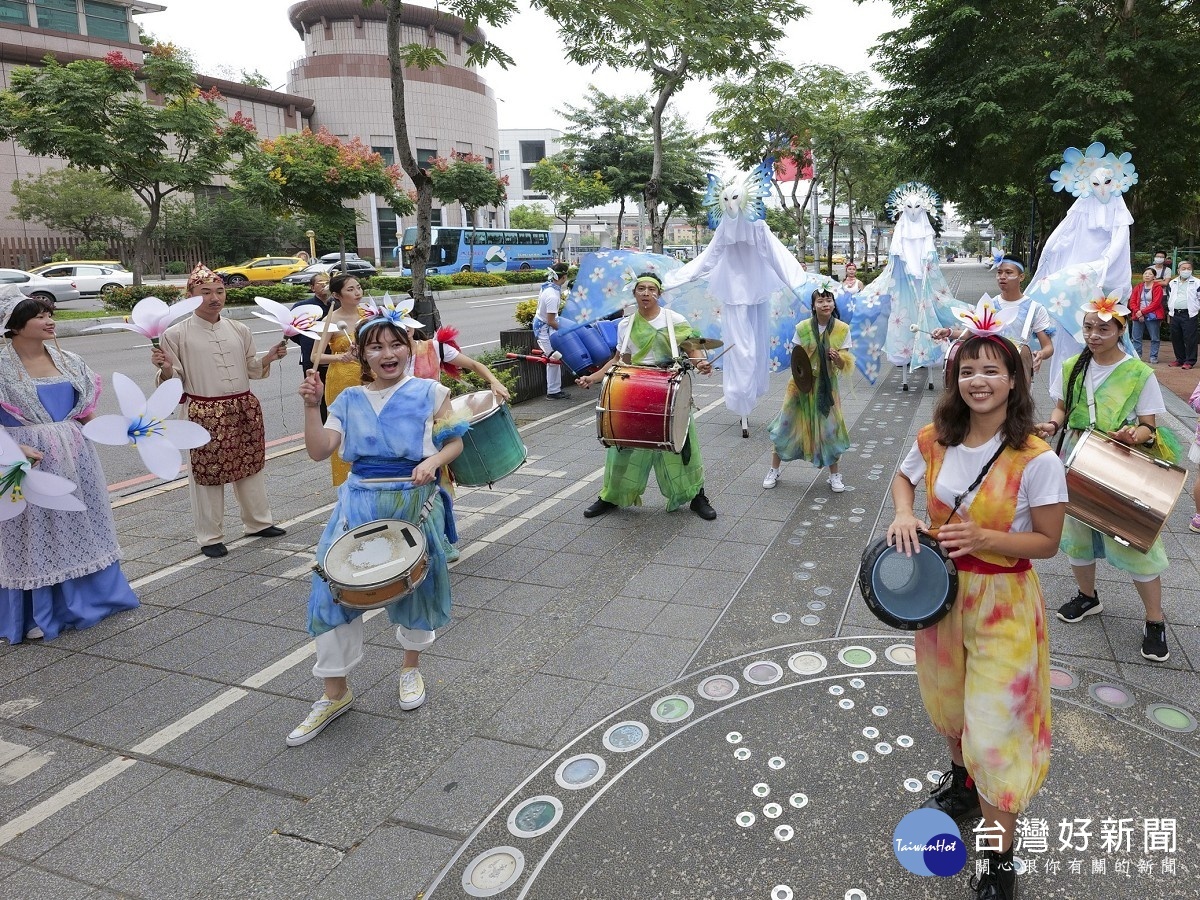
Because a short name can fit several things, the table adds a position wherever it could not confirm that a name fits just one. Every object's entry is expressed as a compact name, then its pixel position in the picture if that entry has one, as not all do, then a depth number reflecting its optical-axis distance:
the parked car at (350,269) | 26.73
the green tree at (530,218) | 55.31
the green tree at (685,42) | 8.31
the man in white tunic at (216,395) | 5.23
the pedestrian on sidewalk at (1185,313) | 12.01
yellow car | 31.20
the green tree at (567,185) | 31.76
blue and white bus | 37.47
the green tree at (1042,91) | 15.73
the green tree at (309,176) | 24.00
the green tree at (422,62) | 7.11
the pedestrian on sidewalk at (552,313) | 10.88
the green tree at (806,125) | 20.27
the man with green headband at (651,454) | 5.83
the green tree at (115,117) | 18.67
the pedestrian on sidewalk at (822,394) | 6.41
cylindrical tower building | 52.69
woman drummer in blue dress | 3.34
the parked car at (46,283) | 22.16
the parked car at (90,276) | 25.41
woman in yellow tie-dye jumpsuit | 2.28
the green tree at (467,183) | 35.22
